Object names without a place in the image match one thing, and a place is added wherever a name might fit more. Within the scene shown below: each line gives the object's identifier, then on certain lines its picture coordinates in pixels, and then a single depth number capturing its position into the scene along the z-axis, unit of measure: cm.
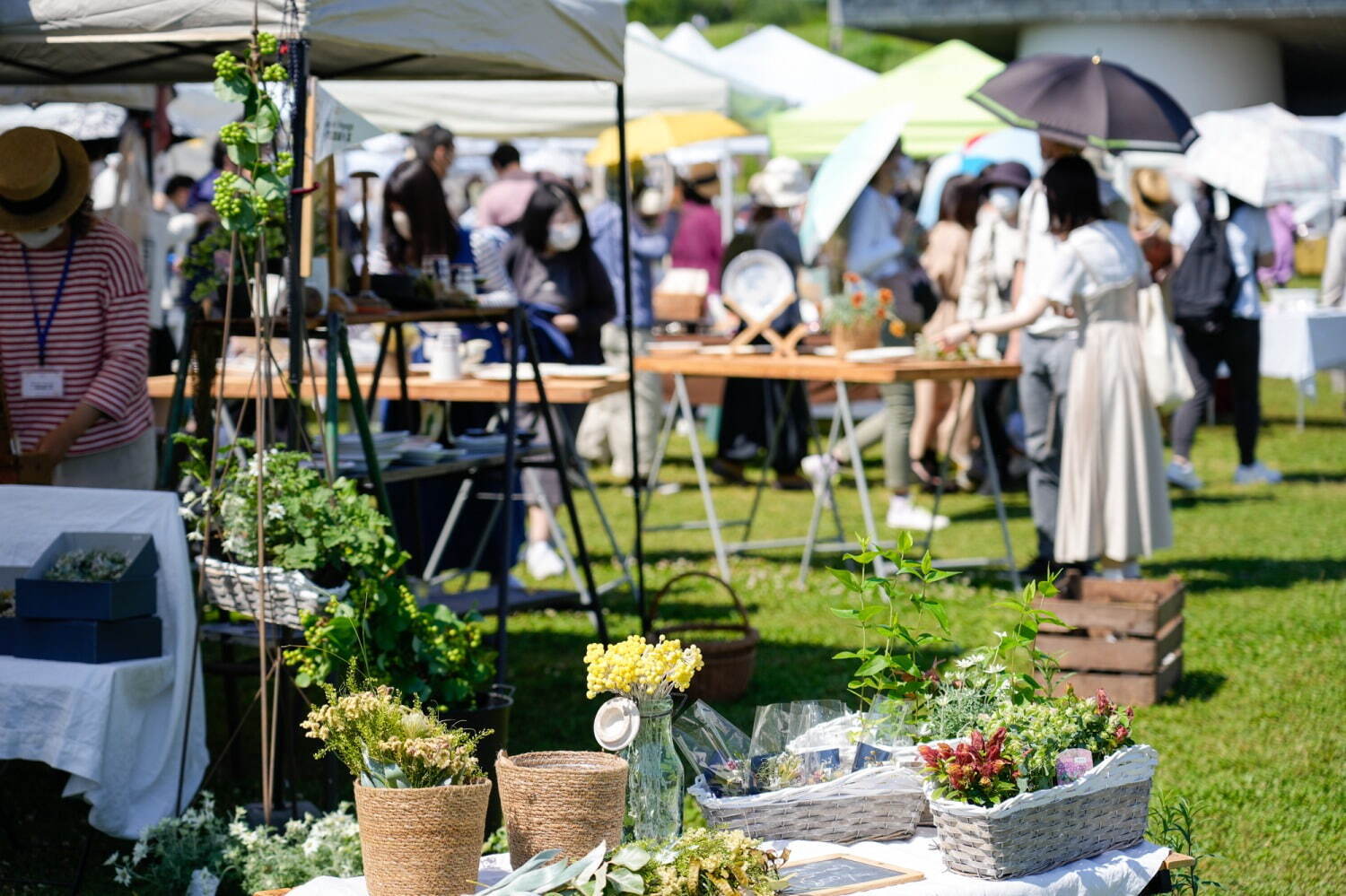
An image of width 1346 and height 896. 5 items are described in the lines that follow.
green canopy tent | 1204
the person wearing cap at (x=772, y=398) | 876
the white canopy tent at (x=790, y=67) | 1492
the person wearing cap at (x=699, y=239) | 1159
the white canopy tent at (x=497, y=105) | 966
